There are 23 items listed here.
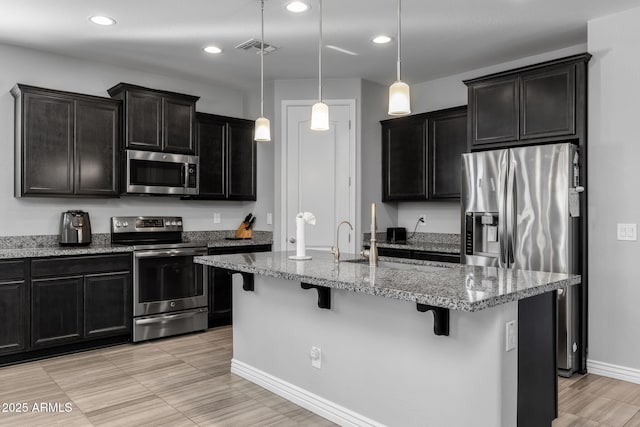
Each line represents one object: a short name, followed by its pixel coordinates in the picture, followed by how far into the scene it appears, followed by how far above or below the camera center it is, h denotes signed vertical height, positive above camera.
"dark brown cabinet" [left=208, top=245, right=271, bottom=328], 4.74 -0.86
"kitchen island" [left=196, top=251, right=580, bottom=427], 1.96 -0.67
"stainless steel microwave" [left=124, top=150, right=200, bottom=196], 4.37 +0.37
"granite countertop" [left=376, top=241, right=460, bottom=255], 4.26 -0.36
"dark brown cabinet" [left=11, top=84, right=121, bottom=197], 3.87 +0.59
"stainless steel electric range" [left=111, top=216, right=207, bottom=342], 4.22 -0.66
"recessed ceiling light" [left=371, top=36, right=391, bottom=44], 3.89 +1.46
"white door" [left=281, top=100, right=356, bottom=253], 5.02 +0.41
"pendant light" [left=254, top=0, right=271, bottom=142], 3.16 +0.55
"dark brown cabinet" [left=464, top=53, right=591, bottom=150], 3.47 +0.84
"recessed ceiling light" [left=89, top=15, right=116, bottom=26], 3.44 +1.44
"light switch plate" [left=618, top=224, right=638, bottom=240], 3.28 -0.16
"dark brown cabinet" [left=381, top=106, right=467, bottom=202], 4.60 +0.58
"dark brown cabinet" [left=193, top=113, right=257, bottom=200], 4.98 +0.59
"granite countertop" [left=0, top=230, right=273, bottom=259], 3.66 -0.32
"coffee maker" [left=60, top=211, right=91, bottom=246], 4.12 -0.16
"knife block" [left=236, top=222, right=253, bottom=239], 5.38 -0.26
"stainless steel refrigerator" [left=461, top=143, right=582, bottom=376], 3.34 -0.04
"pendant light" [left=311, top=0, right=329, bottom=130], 2.78 +0.57
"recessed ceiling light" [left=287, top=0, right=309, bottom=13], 3.19 +1.43
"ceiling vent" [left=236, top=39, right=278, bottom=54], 3.98 +1.45
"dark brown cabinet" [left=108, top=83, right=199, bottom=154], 4.33 +0.90
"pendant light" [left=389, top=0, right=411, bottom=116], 2.34 +0.57
